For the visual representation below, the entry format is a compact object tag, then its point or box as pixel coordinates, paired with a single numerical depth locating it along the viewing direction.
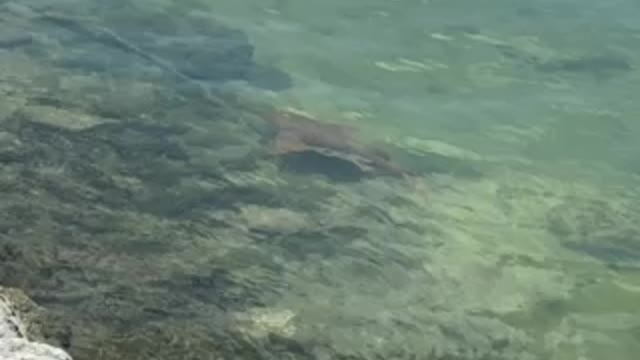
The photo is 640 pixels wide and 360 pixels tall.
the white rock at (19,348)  4.52
